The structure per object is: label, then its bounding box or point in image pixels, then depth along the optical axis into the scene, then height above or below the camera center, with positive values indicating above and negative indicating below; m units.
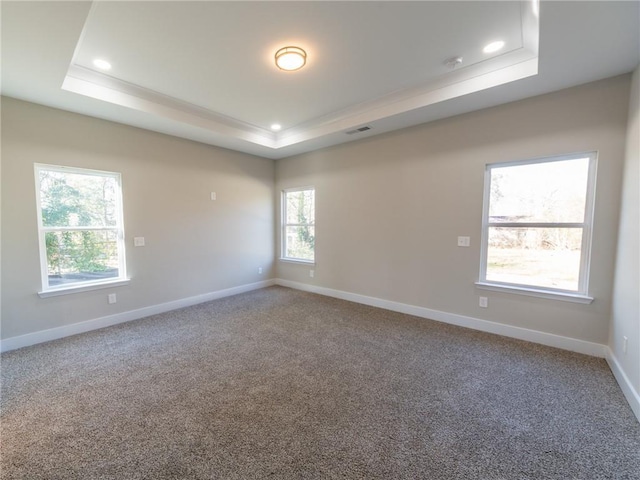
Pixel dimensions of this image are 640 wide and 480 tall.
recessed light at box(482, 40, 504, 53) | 2.35 +1.58
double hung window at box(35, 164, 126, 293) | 3.07 -0.10
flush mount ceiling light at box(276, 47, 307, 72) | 2.35 +1.46
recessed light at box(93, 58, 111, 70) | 2.53 +1.50
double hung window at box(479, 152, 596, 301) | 2.76 -0.01
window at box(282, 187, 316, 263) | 5.22 -0.07
